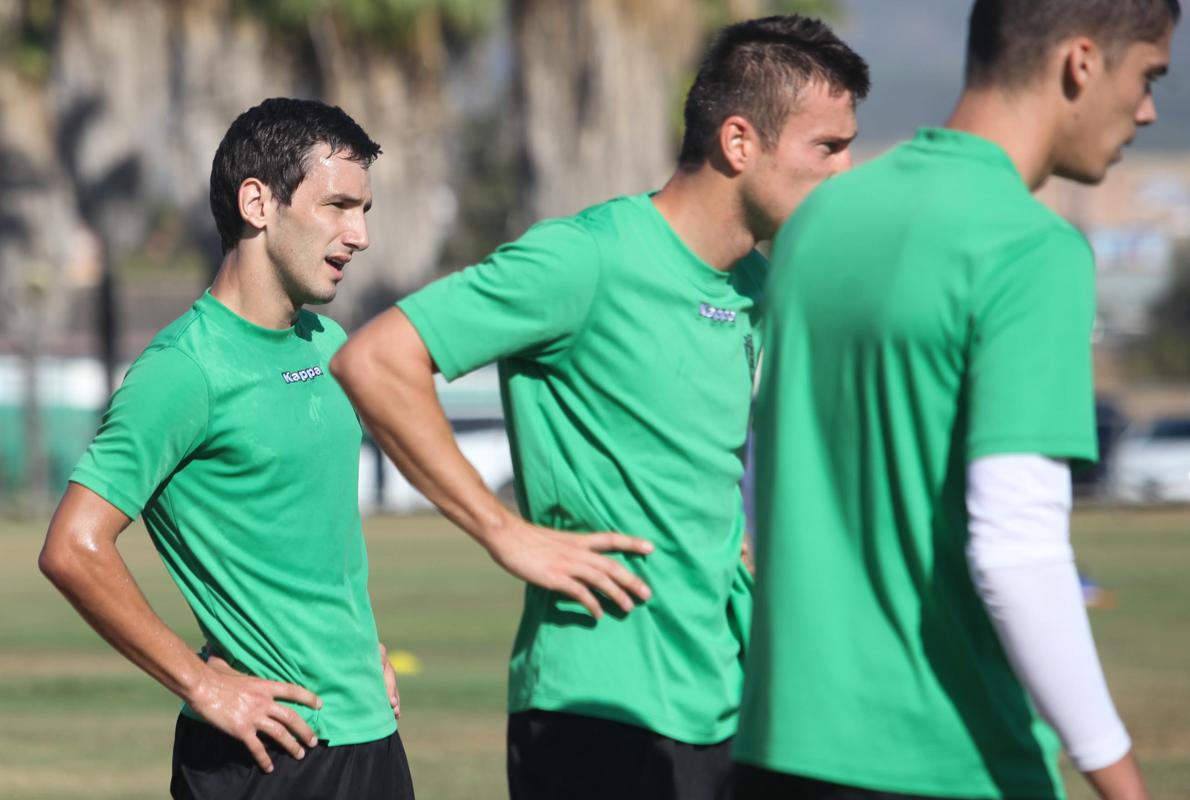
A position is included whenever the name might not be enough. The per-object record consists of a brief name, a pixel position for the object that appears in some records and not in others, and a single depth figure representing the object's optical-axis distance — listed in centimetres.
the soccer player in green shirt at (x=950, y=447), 520
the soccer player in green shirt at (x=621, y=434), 703
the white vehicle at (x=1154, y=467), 6234
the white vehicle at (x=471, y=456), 6481
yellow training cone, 2498
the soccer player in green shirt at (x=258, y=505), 773
